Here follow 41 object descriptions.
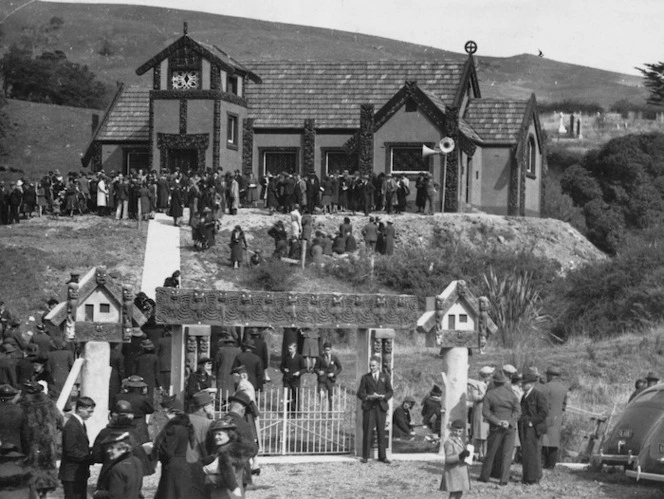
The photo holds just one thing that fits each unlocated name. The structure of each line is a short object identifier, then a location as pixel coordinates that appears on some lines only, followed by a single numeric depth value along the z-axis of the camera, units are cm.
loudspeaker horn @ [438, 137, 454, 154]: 4766
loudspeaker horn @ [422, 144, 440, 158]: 4835
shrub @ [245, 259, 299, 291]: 3975
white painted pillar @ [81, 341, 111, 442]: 2094
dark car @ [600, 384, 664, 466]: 2027
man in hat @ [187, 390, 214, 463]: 1527
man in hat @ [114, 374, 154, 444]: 1766
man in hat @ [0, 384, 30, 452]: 1642
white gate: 2186
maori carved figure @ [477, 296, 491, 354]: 2278
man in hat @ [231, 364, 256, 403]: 1930
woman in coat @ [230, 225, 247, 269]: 4037
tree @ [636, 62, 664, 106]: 7150
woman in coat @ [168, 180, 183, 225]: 4200
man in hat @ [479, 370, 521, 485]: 2014
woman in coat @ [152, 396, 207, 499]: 1449
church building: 4947
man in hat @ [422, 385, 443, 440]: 2402
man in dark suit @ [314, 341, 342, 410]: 2527
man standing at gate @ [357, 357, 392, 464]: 2141
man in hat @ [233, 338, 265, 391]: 2169
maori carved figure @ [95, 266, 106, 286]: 2122
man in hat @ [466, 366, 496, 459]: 2167
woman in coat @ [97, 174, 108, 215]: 4403
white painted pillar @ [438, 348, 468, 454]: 2209
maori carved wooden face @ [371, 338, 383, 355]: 2250
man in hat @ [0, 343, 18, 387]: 2148
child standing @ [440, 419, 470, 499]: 1795
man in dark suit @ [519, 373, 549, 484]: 2012
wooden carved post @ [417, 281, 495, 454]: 2217
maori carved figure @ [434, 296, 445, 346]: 2245
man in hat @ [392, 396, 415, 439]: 2392
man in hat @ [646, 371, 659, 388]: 2223
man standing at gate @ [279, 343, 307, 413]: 2408
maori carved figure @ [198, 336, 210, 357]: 2202
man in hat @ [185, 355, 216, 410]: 2027
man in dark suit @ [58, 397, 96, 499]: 1595
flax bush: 3631
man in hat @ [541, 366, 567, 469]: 2108
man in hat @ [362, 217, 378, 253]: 4316
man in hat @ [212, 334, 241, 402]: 2228
